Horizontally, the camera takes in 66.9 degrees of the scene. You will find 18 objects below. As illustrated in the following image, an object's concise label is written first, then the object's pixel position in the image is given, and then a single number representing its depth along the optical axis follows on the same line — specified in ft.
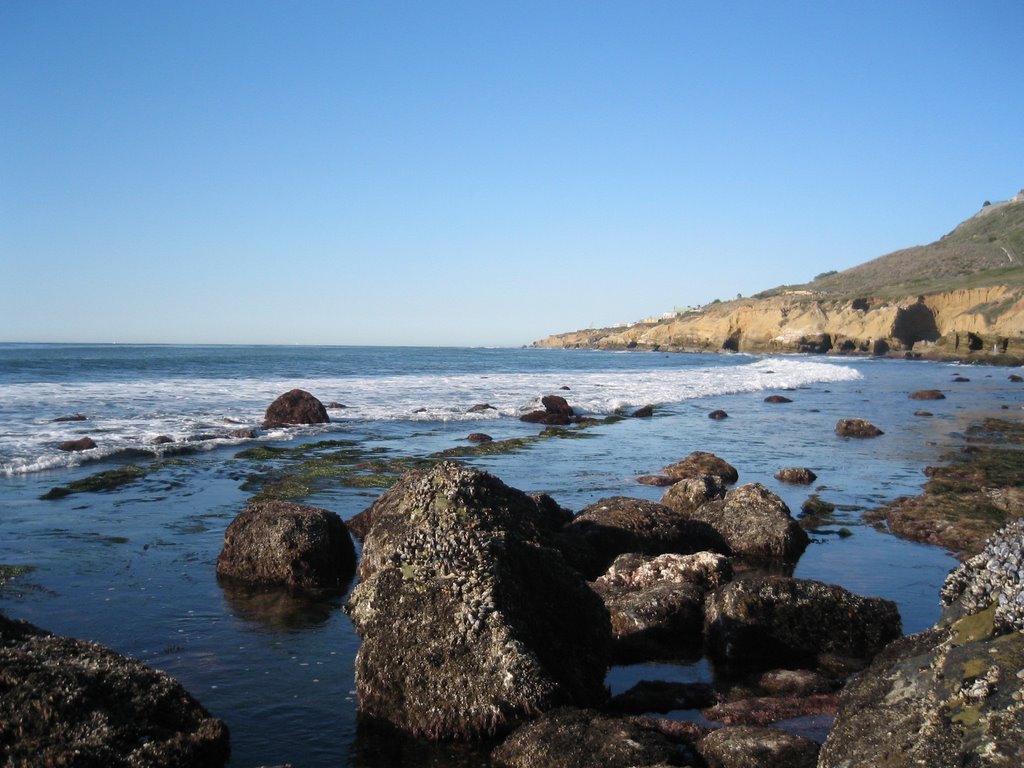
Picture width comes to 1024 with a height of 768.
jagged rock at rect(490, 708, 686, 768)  15.11
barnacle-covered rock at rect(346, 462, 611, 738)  17.39
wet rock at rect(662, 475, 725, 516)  38.96
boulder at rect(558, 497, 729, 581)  30.78
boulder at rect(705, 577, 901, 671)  22.42
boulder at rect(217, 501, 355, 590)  28.73
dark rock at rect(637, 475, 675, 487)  48.60
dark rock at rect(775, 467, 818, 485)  49.37
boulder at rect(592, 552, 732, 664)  23.04
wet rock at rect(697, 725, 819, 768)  15.20
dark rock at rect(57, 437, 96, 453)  59.93
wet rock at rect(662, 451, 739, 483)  49.73
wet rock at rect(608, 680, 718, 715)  19.03
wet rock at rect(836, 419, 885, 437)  72.79
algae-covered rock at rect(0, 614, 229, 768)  13.42
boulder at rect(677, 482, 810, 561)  32.76
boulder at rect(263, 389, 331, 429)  80.43
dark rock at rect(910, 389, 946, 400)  109.60
